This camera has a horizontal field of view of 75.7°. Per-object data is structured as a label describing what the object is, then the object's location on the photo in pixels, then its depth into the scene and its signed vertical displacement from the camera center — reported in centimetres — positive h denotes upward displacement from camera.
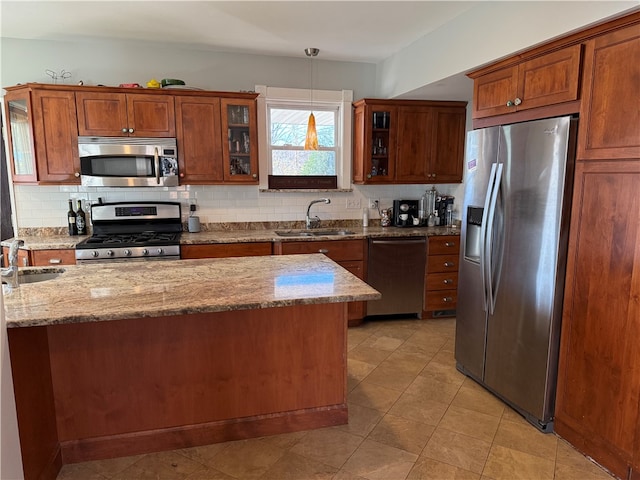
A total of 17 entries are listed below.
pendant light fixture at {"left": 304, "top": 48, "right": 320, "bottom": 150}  349 +42
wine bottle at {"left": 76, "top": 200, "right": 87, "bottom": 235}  390 -31
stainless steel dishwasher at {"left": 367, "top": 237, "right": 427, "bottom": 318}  405 -85
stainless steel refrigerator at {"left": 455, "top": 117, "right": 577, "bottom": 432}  224 -41
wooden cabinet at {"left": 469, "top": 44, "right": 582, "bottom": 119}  217 +60
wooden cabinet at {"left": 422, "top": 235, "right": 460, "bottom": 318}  417 -89
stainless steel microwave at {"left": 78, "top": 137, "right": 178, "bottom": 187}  361 +23
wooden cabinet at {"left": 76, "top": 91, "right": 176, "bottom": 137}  356 +64
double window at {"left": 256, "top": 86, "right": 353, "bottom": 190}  424 +52
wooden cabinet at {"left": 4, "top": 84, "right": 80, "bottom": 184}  350 +45
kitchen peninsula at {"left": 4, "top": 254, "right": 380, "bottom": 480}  183 -88
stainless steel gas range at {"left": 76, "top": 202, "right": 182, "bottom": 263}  347 -44
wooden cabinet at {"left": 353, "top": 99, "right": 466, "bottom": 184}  420 +48
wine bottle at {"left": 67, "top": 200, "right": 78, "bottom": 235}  388 -31
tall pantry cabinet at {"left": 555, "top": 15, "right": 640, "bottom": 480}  191 -39
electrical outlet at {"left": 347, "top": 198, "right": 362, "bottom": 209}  461 -18
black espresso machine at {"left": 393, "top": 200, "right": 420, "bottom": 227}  451 -29
